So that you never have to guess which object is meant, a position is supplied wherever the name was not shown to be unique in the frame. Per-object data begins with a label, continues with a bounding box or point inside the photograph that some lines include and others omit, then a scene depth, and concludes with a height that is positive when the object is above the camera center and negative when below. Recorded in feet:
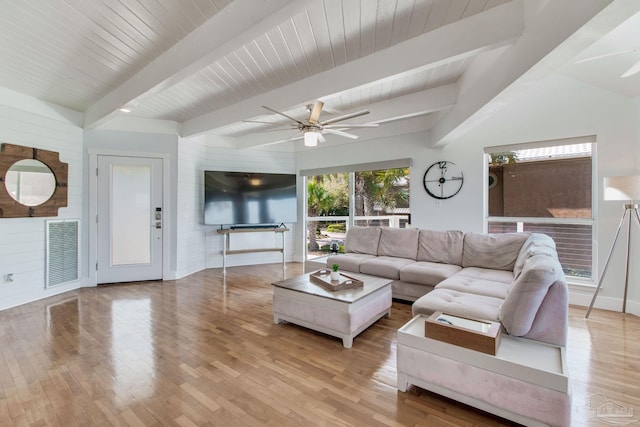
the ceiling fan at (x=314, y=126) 10.92 +3.41
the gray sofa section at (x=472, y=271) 6.07 -2.18
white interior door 15.30 -0.27
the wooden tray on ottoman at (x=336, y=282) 9.55 -2.39
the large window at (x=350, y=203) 17.81 +0.65
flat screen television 18.29 +1.03
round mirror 12.16 +1.43
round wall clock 15.16 +1.78
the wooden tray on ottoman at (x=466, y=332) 5.62 -2.46
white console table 18.26 -2.01
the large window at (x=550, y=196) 12.35 +0.76
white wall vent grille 13.44 -1.82
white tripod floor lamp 9.78 +0.54
